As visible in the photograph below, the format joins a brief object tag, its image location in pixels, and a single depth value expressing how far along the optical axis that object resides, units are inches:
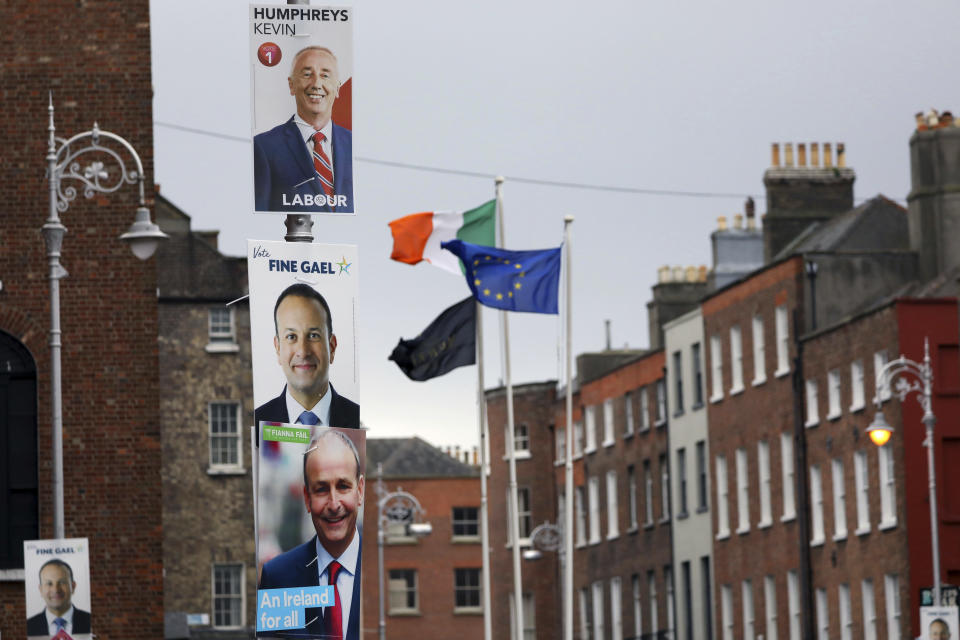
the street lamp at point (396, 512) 2842.0
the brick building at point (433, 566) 4197.8
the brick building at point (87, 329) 1311.5
